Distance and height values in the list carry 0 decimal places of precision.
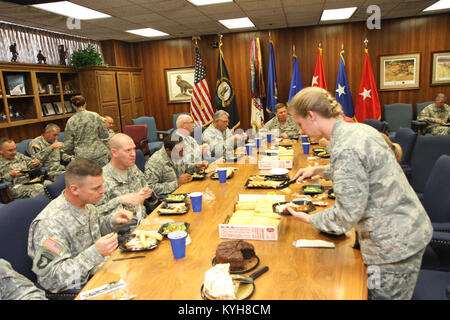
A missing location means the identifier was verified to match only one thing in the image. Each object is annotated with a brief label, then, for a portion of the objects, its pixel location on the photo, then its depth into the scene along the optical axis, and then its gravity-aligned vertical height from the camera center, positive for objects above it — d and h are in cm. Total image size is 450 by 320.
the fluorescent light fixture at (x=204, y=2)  494 +146
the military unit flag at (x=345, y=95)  709 -2
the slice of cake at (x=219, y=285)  124 -68
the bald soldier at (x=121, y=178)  242 -54
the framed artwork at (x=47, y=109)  608 +5
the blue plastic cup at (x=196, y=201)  214 -62
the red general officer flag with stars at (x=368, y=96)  696 -8
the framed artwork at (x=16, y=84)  536 +47
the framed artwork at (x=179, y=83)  823 +49
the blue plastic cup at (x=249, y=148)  379 -55
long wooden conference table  130 -72
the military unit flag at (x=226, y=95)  744 +13
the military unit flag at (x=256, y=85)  736 +31
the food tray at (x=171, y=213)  216 -68
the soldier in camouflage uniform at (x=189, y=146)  368 -48
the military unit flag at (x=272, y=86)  739 +27
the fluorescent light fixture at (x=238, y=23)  644 +152
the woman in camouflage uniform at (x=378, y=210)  132 -47
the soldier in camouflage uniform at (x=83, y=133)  511 -36
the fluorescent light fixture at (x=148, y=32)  674 +152
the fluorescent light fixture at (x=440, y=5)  591 +149
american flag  746 +11
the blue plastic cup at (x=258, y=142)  428 -54
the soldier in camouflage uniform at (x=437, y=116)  650 -53
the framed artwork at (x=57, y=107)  634 +8
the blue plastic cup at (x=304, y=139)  431 -54
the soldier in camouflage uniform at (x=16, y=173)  421 -72
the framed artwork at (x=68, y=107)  657 +7
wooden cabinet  664 +34
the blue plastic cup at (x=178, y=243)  155 -63
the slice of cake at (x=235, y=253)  145 -66
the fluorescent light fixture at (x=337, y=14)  599 +149
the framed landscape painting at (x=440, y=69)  703 +40
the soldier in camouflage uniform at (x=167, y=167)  312 -61
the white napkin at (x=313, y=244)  161 -70
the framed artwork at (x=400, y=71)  717 +41
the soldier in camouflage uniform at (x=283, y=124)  529 -42
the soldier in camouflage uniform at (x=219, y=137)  457 -49
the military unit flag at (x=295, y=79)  732 +38
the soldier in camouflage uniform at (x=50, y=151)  500 -58
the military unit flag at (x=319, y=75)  718 +43
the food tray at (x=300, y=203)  192 -64
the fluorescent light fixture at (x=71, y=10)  452 +143
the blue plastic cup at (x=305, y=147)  380 -57
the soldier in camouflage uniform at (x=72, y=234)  156 -62
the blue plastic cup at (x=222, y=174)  276 -59
